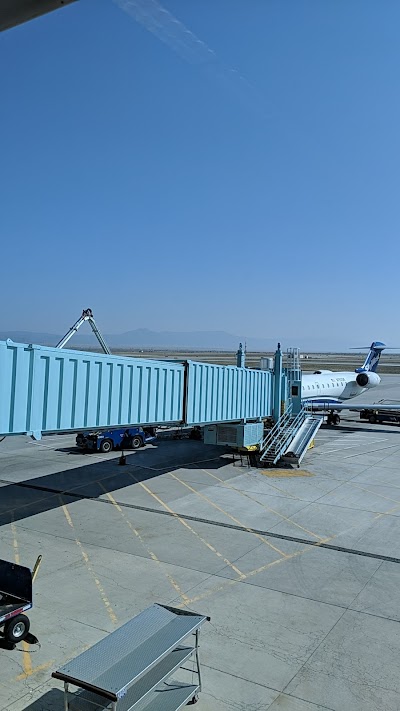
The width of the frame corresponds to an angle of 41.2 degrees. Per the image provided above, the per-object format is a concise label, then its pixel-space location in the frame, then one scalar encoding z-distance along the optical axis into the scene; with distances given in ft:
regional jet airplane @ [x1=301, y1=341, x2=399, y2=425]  142.51
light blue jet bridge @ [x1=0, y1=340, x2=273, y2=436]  45.39
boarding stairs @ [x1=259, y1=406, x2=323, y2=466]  92.27
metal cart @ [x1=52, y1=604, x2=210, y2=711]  24.06
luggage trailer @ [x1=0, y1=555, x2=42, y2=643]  33.14
